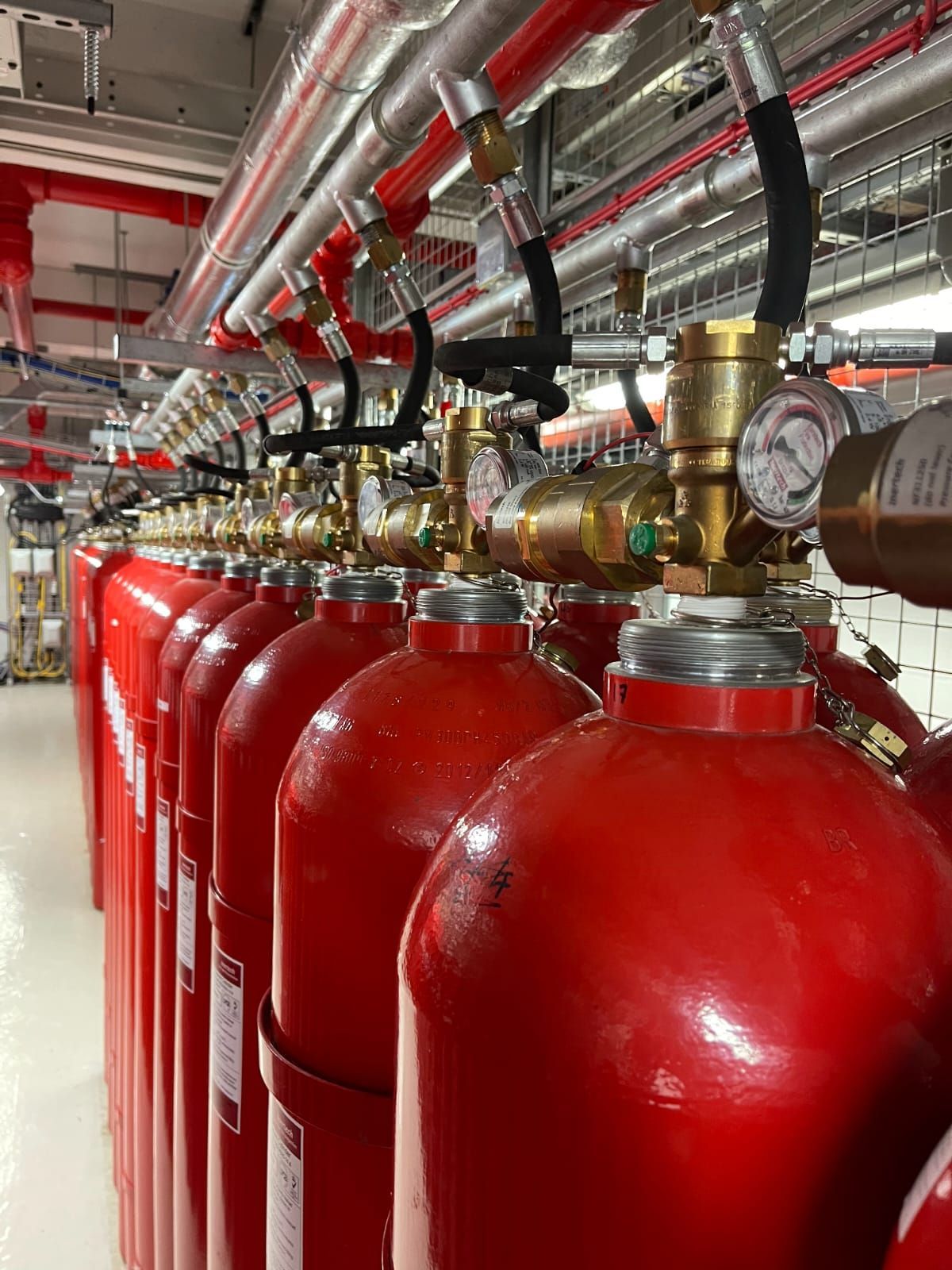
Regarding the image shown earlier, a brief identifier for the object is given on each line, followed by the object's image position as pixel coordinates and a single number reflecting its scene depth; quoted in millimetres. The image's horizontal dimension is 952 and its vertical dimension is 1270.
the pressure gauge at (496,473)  681
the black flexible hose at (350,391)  1298
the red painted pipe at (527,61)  746
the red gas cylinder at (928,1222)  280
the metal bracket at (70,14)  1141
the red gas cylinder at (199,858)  1207
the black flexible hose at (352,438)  1020
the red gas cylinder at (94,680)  3695
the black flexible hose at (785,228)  505
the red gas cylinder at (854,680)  851
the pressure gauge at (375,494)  963
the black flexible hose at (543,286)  714
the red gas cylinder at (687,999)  363
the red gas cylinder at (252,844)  944
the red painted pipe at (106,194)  2594
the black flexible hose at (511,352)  567
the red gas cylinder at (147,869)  1661
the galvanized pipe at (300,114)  751
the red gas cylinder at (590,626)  1015
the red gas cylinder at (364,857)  666
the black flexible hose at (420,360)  1065
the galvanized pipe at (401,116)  696
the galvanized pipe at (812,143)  774
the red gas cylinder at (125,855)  1907
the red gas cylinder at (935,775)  568
